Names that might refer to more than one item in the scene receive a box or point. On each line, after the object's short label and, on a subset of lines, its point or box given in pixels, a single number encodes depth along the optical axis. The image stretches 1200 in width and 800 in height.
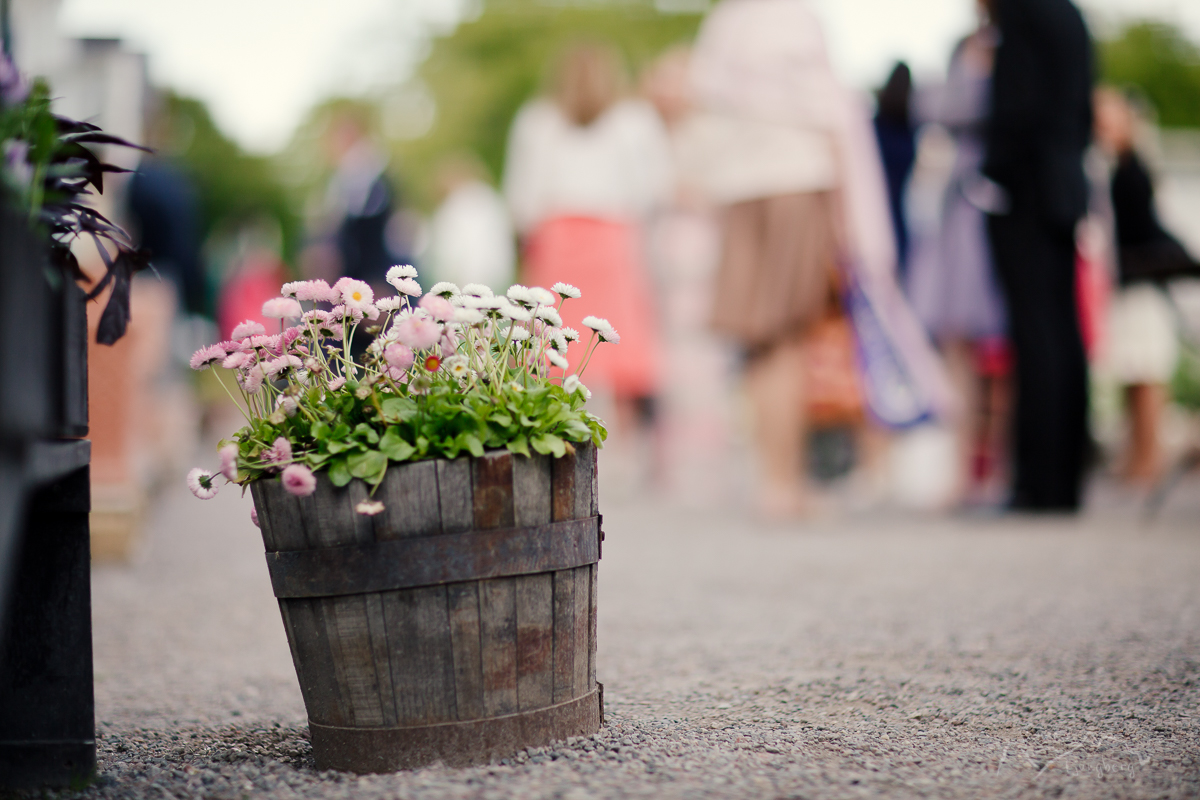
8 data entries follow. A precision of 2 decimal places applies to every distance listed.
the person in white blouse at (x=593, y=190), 8.10
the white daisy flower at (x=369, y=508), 2.12
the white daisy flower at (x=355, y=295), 2.38
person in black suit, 6.05
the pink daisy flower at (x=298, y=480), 2.09
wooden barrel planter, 2.17
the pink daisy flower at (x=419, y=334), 2.14
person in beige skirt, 6.27
